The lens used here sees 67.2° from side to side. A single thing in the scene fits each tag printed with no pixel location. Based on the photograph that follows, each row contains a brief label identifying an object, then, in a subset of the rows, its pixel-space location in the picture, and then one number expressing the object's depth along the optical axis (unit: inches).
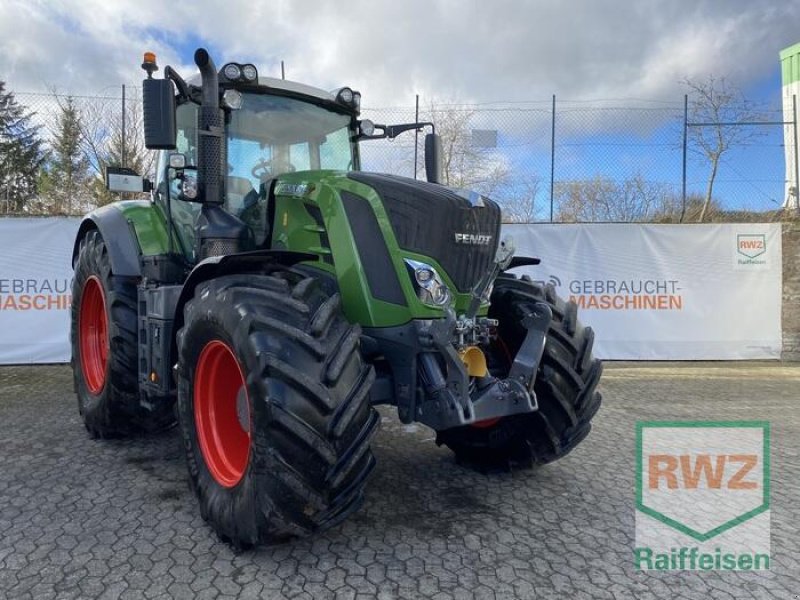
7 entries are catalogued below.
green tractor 102.6
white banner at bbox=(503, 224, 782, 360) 341.7
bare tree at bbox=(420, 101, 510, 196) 405.1
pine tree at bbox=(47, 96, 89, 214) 525.0
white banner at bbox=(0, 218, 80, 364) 312.3
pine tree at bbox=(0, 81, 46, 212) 674.8
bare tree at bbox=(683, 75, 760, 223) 385.1
